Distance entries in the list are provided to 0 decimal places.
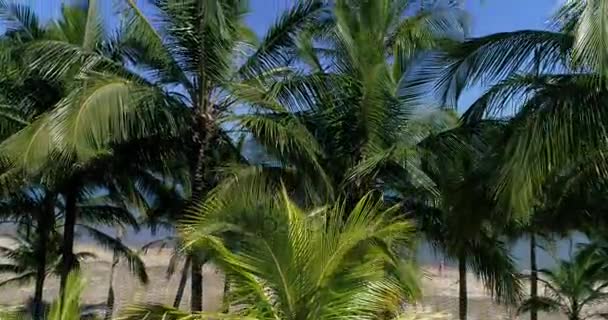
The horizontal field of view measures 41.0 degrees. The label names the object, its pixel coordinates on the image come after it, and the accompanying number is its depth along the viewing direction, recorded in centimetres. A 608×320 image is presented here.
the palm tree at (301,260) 645
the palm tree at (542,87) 803
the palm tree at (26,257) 2244
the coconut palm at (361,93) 1186
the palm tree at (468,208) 1055
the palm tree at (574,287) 1967
